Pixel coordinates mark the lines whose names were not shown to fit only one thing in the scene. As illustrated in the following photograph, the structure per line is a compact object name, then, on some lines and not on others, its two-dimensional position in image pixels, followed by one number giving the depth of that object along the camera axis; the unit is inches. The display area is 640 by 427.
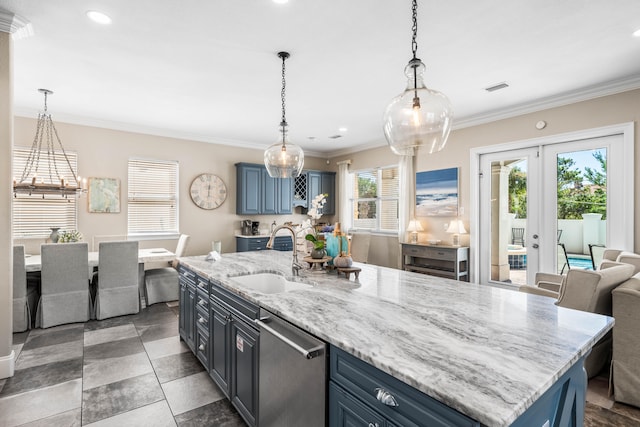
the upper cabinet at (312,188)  282.5
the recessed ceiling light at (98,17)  93.0
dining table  146.5
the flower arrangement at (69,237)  160.6
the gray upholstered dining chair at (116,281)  157.8
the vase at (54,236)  166.1
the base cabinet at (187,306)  112.7
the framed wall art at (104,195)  197.9
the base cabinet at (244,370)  71.7
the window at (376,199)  254.8
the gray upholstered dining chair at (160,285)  181.0
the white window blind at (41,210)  180.2
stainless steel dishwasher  50.9
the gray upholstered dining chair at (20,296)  135.5
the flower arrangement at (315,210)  97.6
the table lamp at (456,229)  192.4
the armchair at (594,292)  90.2
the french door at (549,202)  142.9
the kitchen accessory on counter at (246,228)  253.0
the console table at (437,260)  189.6
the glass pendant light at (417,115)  70.7
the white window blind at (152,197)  214.8
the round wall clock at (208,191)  235.6
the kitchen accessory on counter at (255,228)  254.4
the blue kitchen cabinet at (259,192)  247.9
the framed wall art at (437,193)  203.8
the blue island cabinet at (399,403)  35.8
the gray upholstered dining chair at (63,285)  146.1
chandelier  182.7
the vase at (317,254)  99.5
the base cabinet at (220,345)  85.5
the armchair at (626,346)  87.3
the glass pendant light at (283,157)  119.4
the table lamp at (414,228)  220.1
